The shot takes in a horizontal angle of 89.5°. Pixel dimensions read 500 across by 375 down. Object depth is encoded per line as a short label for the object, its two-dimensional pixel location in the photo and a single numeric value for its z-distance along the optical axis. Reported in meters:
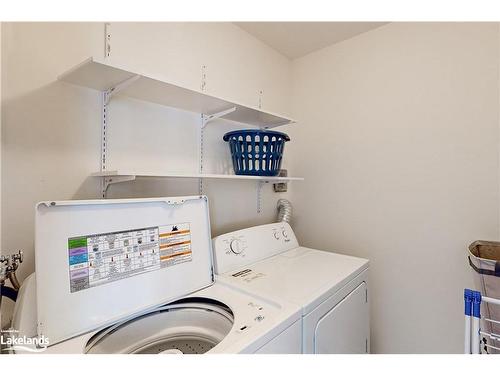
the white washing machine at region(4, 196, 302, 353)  0.88
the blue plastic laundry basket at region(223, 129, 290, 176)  1.70
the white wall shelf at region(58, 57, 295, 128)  1.08
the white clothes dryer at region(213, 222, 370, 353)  1.21
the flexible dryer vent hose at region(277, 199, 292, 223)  2.28
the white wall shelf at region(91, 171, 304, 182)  1.10
